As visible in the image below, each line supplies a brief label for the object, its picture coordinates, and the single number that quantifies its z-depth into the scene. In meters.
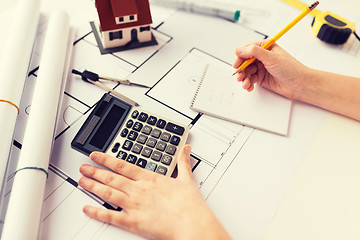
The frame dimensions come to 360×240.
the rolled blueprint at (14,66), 0.52
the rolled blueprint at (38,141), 0.44
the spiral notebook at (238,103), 0.62
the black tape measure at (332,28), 0.75
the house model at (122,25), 0.64
